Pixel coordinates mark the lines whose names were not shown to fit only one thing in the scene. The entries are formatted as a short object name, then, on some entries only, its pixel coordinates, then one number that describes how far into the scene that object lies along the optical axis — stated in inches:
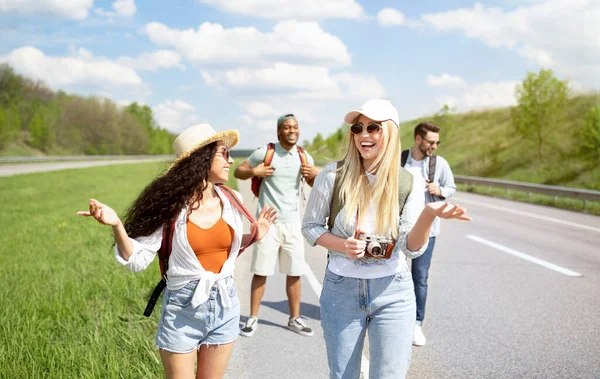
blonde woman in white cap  110.7
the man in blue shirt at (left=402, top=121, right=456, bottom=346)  207.8
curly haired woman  116.3
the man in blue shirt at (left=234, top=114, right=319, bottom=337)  223.3
